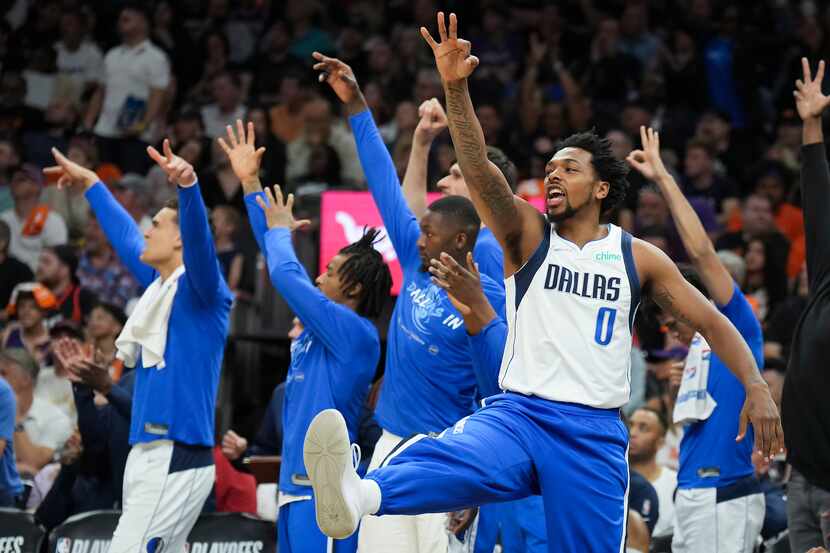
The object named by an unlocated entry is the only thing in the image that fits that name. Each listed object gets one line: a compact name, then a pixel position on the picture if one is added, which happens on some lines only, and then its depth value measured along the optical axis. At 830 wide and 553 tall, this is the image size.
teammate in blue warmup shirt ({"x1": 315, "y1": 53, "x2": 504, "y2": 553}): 12.55
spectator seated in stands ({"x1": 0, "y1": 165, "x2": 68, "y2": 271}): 25.25
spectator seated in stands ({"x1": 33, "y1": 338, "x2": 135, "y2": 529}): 14.27
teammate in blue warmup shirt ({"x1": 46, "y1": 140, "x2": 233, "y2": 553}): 13.16
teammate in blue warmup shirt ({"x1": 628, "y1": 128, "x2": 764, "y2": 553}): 13.20
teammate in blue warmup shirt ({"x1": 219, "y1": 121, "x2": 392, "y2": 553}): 12.73
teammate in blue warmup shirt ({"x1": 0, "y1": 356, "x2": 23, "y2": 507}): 15.53
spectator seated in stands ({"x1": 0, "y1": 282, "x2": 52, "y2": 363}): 21.75
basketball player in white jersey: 9.68
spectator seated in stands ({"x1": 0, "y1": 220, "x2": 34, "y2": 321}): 23.72
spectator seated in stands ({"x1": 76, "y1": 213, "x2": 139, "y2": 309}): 23.37
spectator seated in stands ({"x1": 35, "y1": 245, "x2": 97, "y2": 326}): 22.56
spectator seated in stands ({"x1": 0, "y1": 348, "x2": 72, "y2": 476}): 18.98
